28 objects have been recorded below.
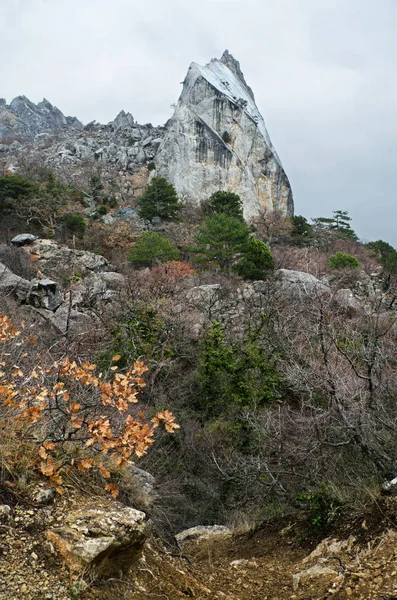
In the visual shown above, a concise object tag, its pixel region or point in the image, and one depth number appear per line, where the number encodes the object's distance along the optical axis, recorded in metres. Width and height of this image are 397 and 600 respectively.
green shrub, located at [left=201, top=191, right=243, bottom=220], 36.47
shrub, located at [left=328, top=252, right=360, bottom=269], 27.47
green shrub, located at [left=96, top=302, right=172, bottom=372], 14.65
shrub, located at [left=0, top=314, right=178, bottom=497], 2.95
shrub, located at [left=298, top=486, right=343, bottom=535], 4.48
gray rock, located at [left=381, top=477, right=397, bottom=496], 3.89
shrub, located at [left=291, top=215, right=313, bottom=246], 37.53
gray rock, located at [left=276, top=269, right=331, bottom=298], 19.34
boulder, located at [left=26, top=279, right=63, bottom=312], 17.34
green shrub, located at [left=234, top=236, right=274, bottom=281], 25.45
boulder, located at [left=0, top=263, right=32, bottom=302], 17.06
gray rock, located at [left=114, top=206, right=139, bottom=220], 35.66
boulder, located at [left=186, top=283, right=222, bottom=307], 19.33
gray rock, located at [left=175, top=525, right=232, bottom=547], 6.25
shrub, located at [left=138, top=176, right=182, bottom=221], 35.16
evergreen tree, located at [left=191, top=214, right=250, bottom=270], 26.22
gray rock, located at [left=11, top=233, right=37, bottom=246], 25.20
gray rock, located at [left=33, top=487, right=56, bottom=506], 2.86
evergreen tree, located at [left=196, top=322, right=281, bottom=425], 13.27
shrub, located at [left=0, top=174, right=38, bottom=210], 28.05
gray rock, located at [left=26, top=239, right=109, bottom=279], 23.78
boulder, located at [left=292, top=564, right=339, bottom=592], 3.16
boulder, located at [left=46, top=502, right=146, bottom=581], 2.54
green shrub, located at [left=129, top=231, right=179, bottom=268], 25.11
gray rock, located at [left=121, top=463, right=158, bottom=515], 4.09
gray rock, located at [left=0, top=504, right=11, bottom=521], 2.60
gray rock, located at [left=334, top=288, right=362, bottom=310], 16.95
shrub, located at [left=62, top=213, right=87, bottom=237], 29.02
